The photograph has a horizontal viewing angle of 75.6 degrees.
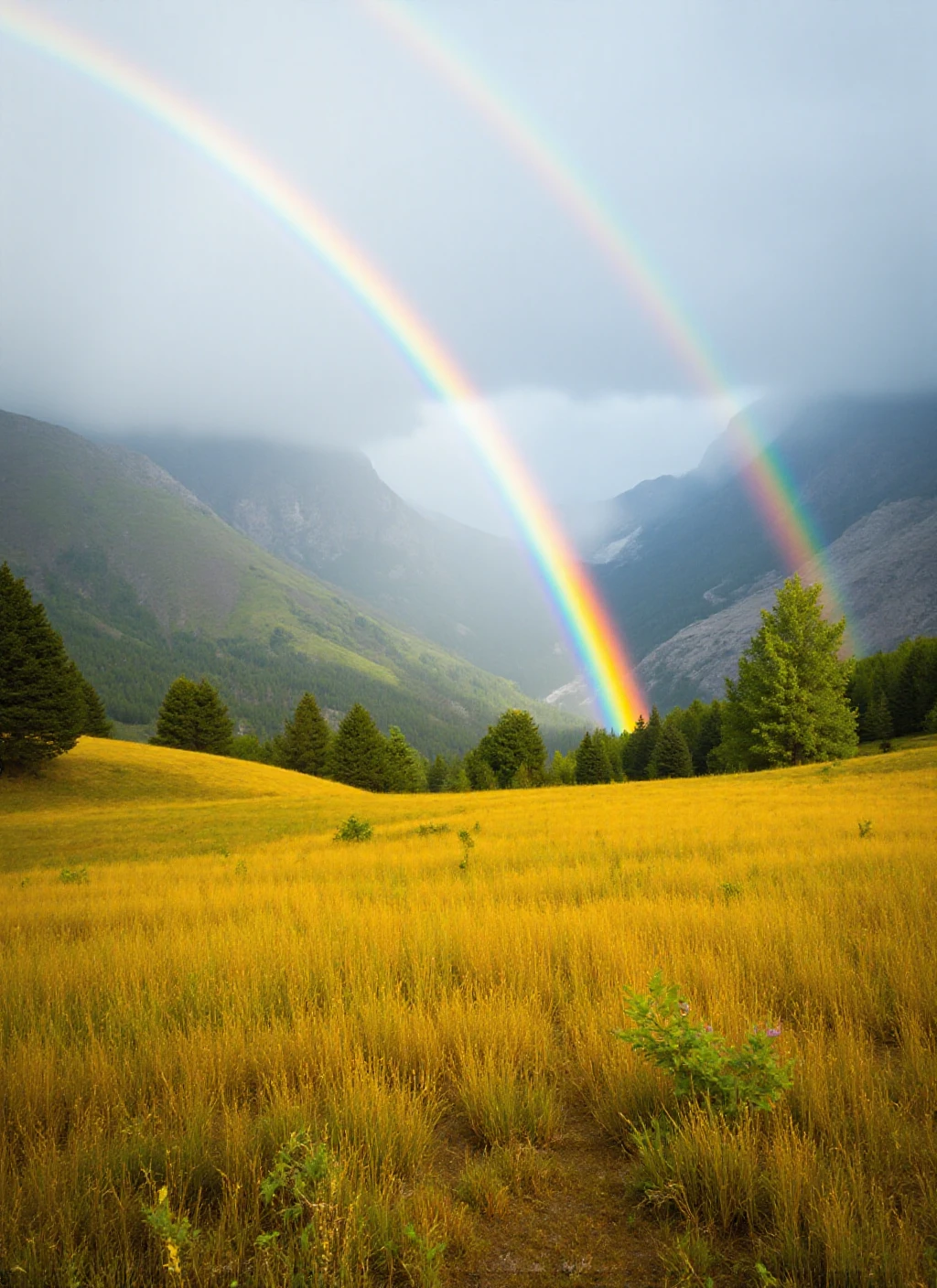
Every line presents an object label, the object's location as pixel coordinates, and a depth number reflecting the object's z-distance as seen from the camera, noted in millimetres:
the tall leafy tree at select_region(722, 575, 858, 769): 36594
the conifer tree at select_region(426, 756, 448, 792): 108125
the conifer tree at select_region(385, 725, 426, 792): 73000
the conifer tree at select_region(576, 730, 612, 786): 80938
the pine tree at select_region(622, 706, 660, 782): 87125
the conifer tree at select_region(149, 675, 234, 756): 65000
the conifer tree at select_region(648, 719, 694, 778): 74562
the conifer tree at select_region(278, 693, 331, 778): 74188
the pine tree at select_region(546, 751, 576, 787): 87188
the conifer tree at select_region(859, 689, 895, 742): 70500
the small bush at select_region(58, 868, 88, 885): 12586
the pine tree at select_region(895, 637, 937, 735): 71125
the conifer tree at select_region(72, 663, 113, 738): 67044
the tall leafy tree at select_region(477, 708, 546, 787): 68938
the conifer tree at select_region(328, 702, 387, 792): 69750
